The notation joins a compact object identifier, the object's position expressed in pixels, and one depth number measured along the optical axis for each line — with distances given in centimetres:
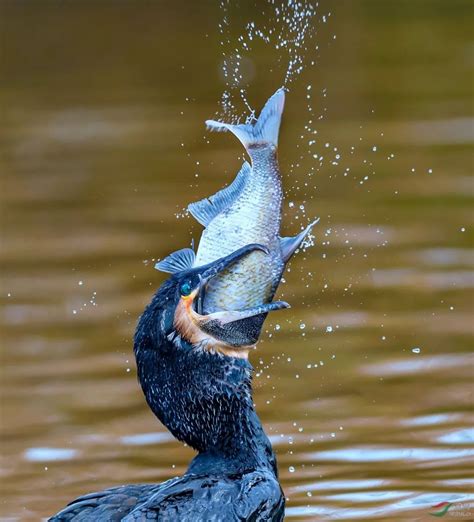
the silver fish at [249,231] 1002
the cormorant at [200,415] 958
